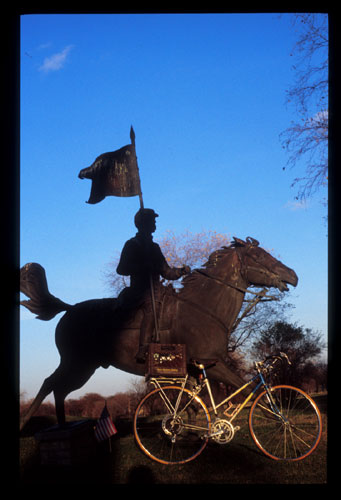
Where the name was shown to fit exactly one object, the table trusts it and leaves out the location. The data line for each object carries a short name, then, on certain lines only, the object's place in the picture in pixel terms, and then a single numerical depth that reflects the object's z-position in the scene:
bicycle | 7.86
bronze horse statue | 9.02
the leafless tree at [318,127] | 12.60
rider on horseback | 9.20
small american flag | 8.55
